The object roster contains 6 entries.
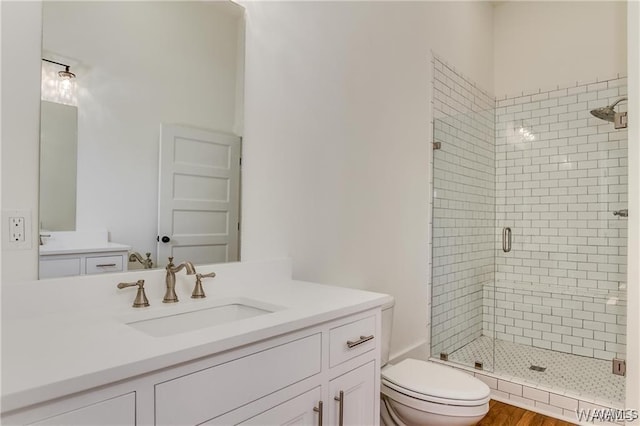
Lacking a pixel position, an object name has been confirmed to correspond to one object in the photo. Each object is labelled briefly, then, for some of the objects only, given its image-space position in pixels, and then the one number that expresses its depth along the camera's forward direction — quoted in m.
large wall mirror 1.17
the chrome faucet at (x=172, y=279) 1.31
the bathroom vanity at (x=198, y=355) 0.70
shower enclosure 2.78
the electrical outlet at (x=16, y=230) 1.03
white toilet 1.61
